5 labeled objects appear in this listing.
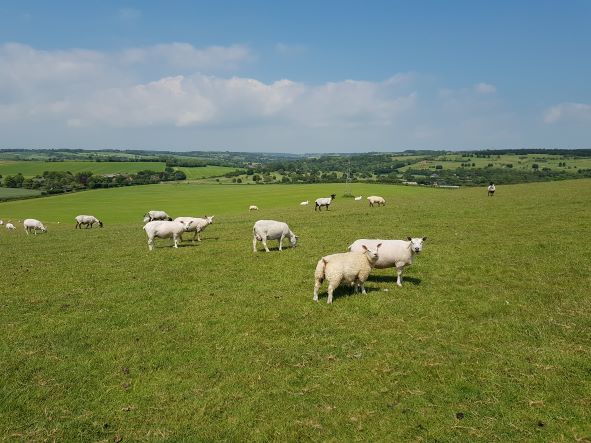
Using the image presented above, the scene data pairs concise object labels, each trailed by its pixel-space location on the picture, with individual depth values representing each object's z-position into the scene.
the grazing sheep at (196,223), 27.52
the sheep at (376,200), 51.28
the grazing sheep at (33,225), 43.58
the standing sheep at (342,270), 14.46
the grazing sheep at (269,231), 23.17
